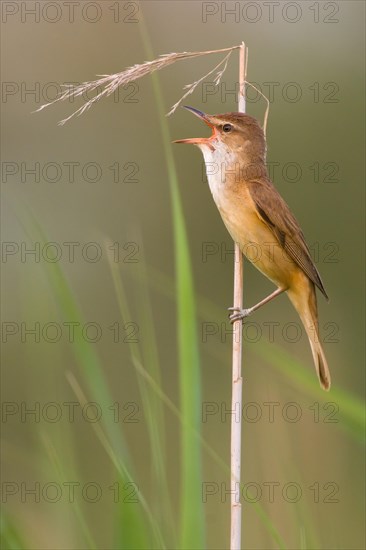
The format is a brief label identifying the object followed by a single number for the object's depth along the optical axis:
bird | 8.79
